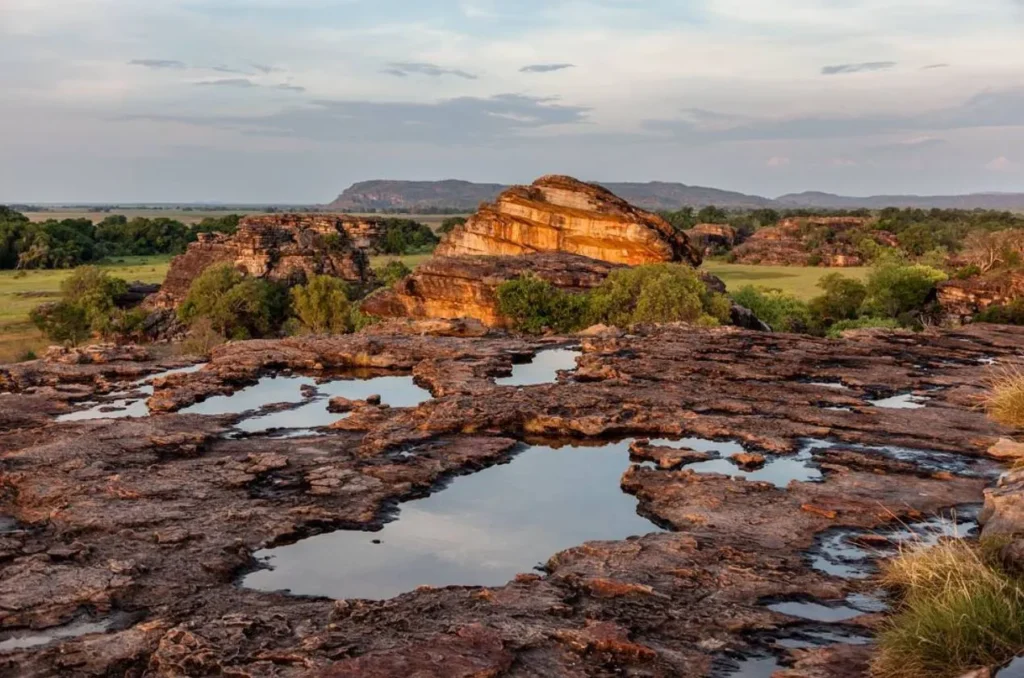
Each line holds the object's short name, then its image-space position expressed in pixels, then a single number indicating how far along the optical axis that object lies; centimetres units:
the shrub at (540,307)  5009
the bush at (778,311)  5738
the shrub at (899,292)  6091
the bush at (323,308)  5638
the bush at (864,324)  5434
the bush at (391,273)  7812
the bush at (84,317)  5638
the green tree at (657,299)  4606
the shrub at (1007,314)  5194
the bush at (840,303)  6394
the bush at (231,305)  5850
